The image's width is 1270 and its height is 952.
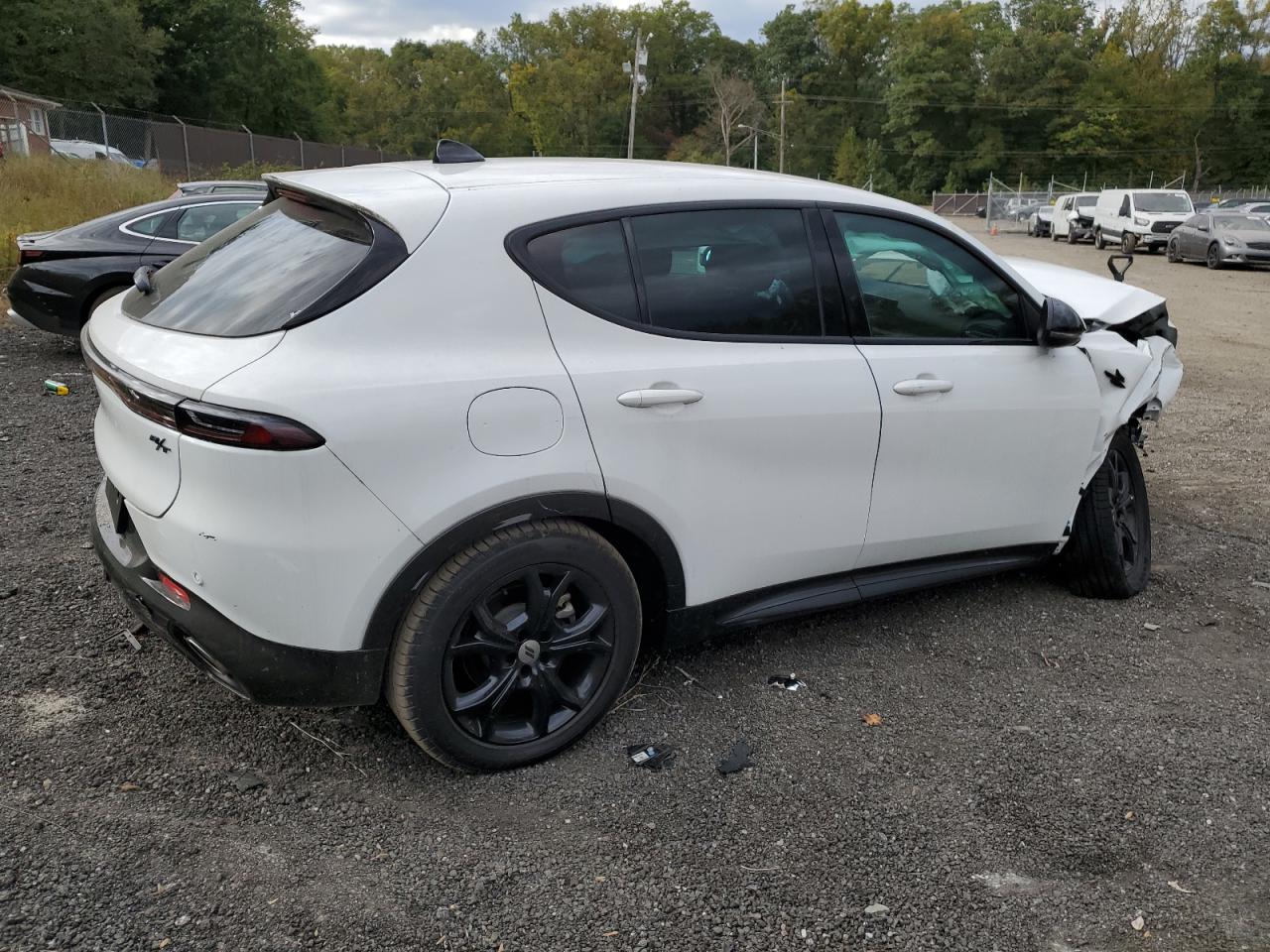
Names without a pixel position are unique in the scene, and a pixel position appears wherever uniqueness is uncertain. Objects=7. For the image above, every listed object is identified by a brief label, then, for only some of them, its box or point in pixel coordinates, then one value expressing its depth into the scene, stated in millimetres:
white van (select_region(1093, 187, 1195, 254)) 28625
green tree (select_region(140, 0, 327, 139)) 55094
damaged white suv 2607
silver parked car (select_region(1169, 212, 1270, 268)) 22562
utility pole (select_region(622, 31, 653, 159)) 44344
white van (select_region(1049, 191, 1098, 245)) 34056
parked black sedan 8484
